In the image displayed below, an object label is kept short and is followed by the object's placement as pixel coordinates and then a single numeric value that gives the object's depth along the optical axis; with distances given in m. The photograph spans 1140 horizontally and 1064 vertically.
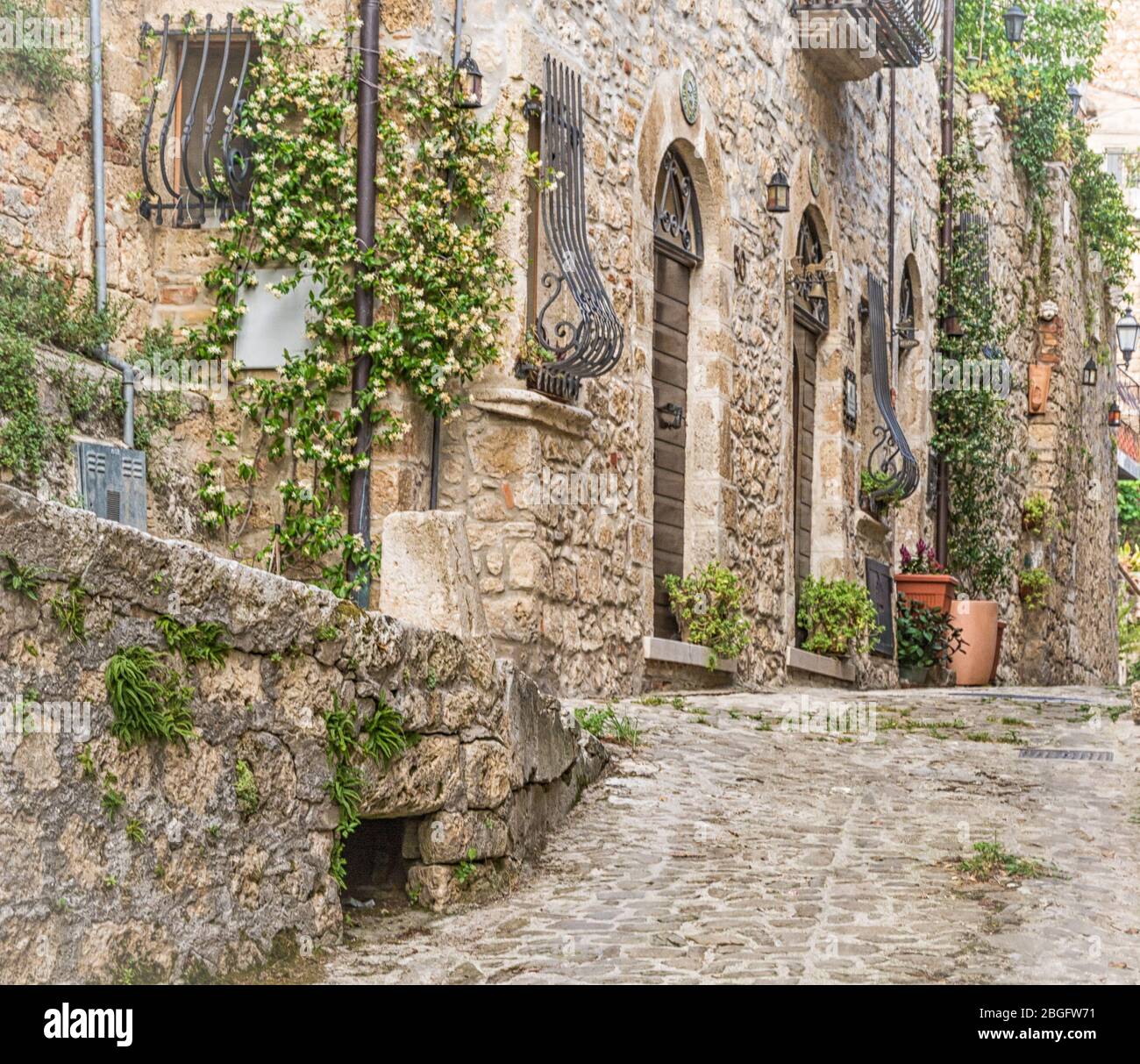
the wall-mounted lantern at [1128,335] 23.84
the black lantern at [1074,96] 21.19
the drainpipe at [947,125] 17.83
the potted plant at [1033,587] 19.41
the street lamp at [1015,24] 18.75
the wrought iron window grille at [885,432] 15.03
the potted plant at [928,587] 15.65
